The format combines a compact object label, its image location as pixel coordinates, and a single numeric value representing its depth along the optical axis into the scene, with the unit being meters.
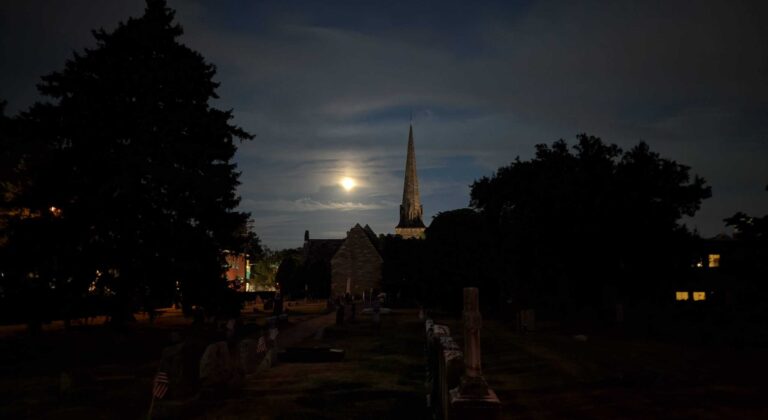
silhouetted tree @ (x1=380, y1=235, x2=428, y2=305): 54.44
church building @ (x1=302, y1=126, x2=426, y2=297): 102.00
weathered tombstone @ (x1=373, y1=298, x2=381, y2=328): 40.09
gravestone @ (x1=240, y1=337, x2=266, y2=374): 19.23
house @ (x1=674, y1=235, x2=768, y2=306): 56.20
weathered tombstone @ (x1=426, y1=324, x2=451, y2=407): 14.84
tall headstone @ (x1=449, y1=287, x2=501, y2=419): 9.45
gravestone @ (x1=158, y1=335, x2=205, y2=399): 14.00
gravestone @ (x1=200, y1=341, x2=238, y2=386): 16.06
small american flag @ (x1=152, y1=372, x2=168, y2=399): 13.50
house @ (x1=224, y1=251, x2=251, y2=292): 105.82
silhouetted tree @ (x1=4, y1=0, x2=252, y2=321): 27.66
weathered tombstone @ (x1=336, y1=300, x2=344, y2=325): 41.94
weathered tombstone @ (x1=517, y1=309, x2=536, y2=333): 36.60
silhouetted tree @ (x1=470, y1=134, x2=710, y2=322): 41.53
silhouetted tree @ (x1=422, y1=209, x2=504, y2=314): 50.22
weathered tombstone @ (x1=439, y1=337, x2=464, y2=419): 11.15
